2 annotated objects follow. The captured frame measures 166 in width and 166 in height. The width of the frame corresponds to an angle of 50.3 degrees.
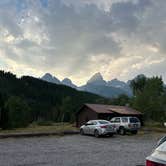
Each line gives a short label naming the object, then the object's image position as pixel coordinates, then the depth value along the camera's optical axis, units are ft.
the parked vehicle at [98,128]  55.07
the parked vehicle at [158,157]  8.24
